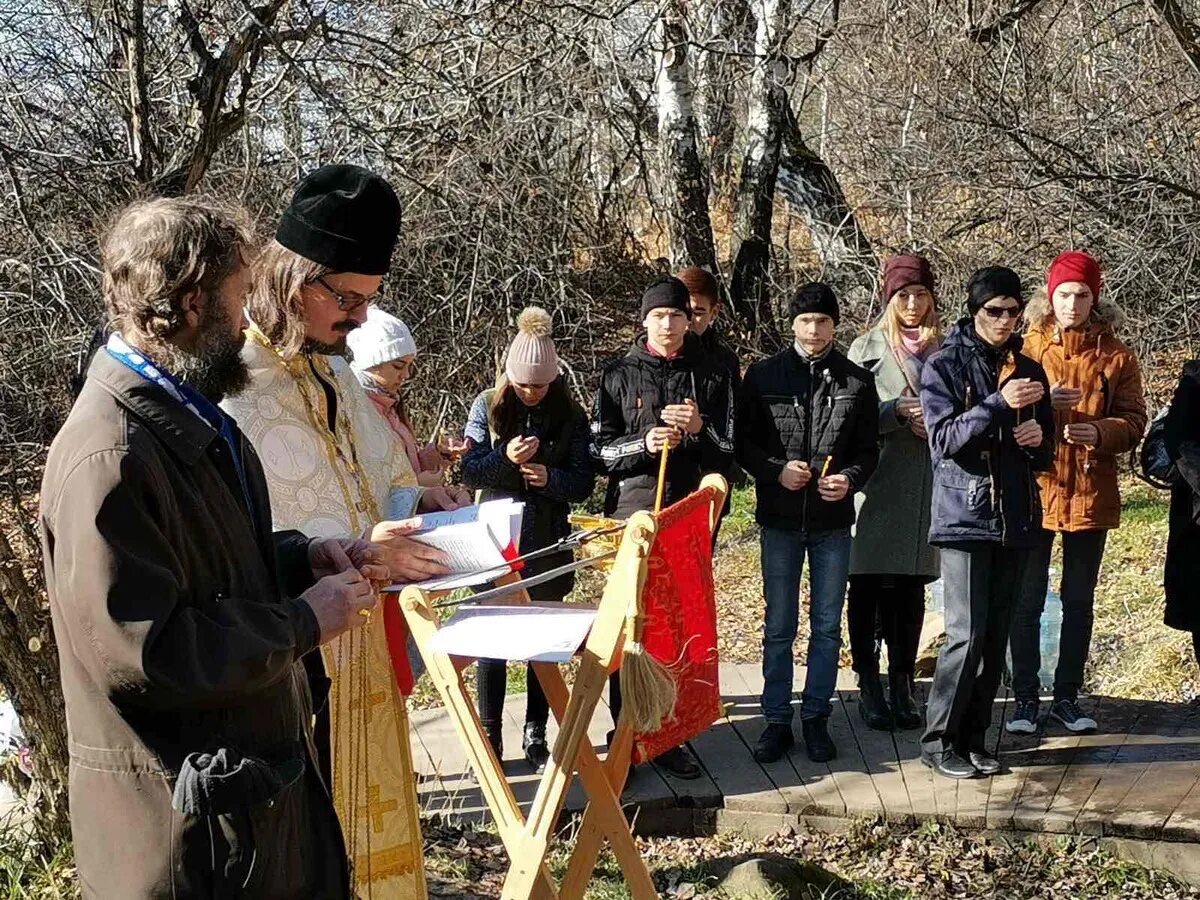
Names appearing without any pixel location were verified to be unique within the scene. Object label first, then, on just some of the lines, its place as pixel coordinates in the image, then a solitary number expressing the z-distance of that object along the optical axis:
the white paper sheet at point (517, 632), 2.95
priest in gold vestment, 3.14
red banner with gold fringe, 3.86
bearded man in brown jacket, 2.17
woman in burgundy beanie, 5.50
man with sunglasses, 4.79
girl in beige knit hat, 5.27
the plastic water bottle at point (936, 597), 7.38
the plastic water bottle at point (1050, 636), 6.34
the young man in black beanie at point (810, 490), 5.21
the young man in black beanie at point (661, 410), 5.28
